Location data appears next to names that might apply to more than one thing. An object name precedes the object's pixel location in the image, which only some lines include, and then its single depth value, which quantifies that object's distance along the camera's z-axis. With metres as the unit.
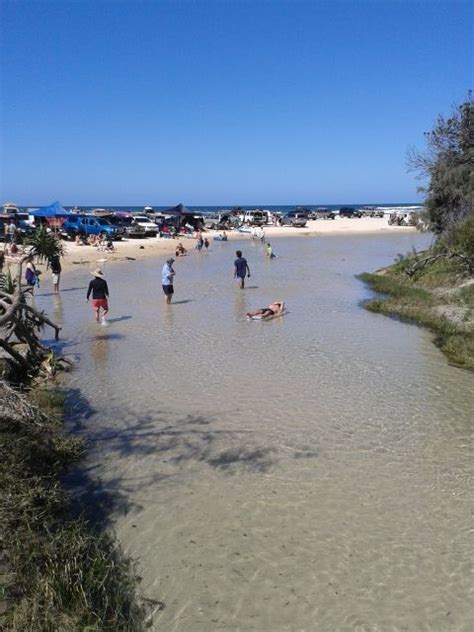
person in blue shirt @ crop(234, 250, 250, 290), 22.42
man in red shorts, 15.15
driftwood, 8.24
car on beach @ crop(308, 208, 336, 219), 99.44
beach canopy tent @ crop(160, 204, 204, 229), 62.78
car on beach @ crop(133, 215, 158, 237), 53.84
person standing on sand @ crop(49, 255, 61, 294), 20.39
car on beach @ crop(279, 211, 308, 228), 79.12
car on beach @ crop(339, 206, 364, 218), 106.25
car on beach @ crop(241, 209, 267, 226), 78.19
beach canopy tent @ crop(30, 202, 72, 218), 46.75
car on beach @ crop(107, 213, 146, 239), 50.99
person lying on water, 16.88
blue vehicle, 45.59
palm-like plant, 11.84
